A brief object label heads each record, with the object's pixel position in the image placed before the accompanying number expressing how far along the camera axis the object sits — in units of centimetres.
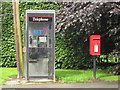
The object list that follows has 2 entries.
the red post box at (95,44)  1095
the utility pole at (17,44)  1112
